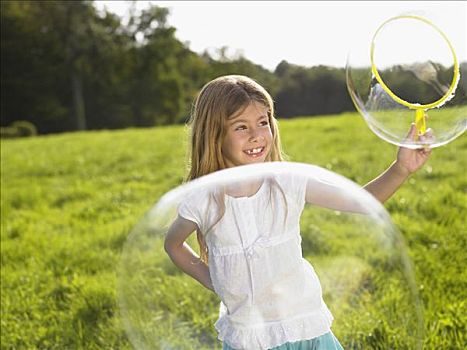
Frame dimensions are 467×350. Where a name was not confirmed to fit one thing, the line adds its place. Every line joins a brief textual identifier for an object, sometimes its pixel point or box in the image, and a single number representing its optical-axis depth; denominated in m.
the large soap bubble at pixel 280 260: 1.91
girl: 1.90
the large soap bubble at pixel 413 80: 2.16
